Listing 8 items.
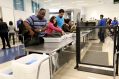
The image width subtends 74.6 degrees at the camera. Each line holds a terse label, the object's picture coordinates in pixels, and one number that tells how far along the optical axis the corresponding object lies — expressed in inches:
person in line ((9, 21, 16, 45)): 169.7
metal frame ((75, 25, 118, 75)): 76.5
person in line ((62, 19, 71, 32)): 118.1
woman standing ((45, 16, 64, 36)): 83.0
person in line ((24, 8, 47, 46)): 67.4
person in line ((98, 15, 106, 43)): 162.6
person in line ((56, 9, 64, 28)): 95.5
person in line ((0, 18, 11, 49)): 140.4
